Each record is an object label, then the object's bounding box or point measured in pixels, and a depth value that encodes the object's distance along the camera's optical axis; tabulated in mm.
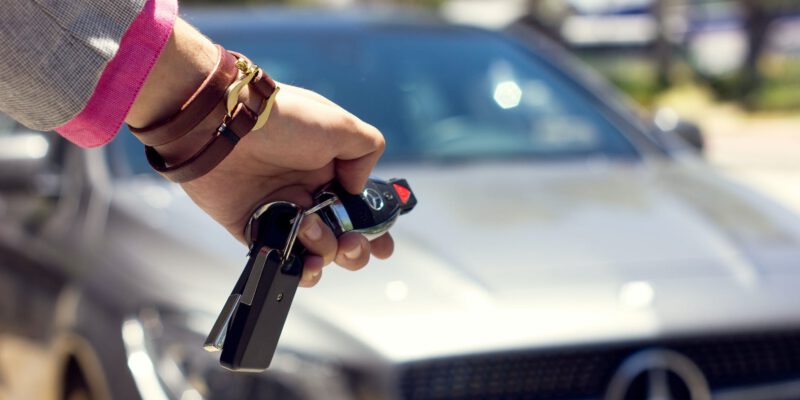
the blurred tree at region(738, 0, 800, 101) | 19156
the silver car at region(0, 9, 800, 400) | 2457
